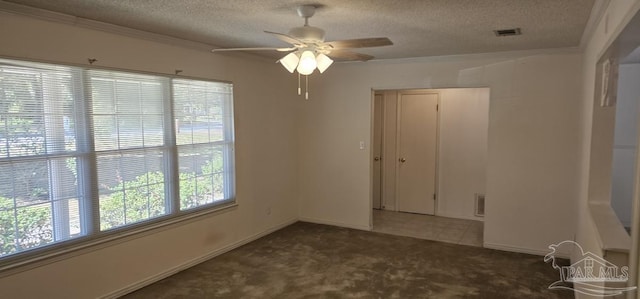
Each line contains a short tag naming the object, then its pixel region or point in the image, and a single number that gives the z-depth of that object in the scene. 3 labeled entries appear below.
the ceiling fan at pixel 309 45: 2.49
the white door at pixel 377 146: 6.51
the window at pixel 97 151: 2.76
